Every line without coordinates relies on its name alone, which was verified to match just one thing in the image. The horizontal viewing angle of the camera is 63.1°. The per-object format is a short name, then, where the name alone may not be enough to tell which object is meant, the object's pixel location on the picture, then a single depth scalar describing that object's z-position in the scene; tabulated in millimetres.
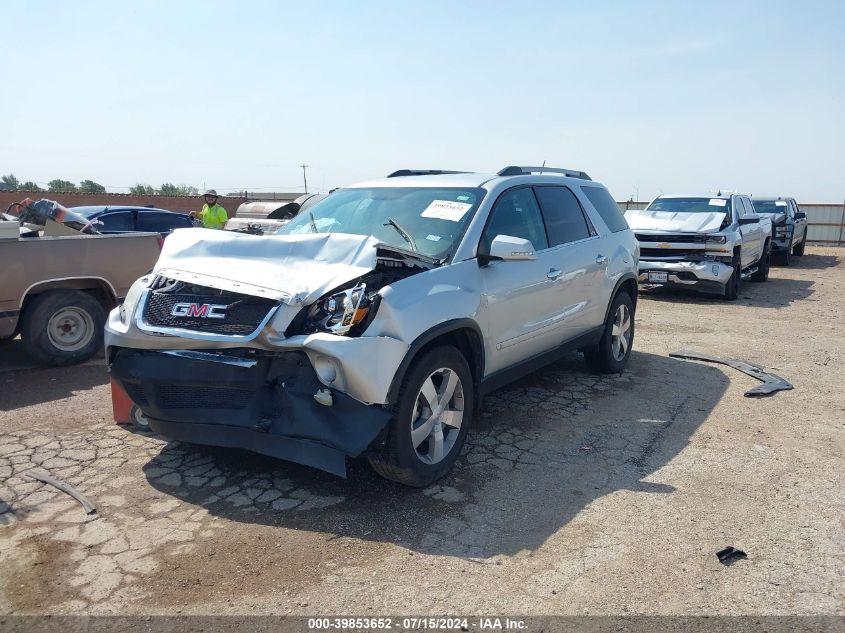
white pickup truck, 12070
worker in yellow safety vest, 13180
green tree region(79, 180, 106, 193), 38469
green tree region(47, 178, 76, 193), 40122
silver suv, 3533
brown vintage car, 6312
